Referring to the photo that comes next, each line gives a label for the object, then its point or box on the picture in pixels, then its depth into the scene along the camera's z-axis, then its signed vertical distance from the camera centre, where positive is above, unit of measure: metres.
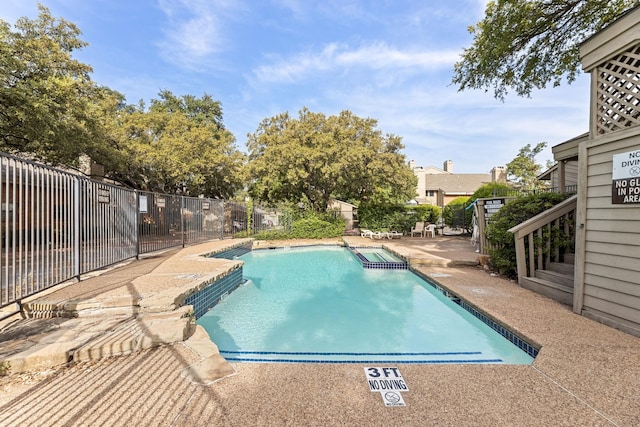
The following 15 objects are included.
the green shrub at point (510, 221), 5.95 -0.30
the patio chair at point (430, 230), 15.39 -1.25
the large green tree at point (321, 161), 13.23 +2.24
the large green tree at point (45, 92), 7.08 +3.05
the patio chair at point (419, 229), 15.58 -1.20
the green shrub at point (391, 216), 16.39 -0.55
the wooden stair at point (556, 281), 4.37 -1.27
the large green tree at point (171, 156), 13.65 +2.62
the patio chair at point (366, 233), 14.94 -1.43
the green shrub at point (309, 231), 14.72 -1.30
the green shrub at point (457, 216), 16.22 -0.49
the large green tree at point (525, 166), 25.70 +3.91
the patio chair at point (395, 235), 14.91 -1.48
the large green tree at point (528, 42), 7.30 +4.89
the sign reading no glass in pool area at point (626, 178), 3.12 +0.35
